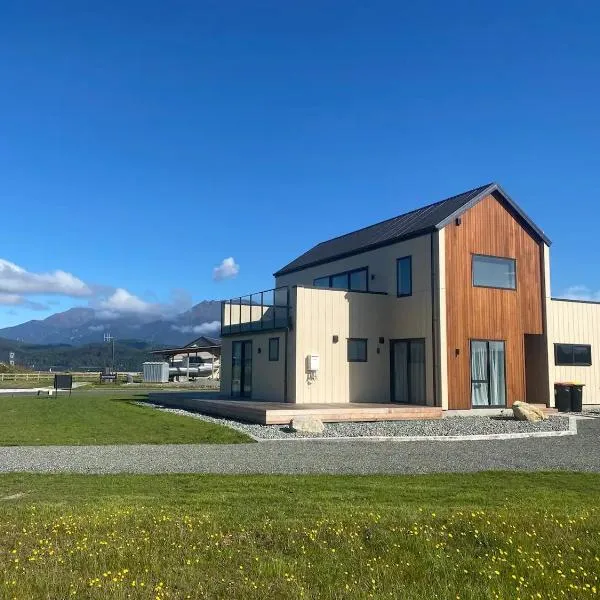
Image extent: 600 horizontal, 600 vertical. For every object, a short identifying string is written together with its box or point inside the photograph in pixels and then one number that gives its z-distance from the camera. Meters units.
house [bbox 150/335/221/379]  51.95
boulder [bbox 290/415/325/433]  14.27
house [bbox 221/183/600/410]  18.97
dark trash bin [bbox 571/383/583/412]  20.84
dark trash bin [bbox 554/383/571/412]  20.83
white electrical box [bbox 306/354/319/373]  18.91
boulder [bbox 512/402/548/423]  17.33
